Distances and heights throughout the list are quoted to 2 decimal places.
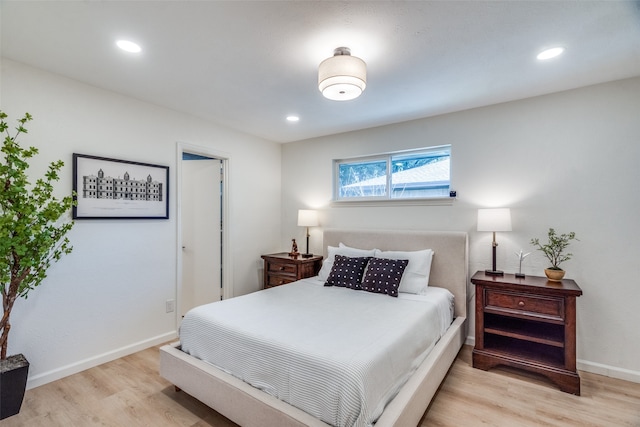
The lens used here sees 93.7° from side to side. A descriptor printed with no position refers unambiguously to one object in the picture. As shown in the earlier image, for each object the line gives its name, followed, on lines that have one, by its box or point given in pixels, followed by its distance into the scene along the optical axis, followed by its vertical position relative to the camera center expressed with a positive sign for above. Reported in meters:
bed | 1.58 -1.03
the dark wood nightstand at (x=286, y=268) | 3.83 -0.73
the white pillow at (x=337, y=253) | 3.39 -0.47
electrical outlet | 3.21 -1.00
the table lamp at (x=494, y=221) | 2.76 -0.07
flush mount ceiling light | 1.90 +0.88
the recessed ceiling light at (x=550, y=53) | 2.06 +1.13
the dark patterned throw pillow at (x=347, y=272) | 3.08 -0.62
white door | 3.91 -0.23
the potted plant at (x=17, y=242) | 1.93 -0.20
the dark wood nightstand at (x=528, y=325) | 2.32 -1.00
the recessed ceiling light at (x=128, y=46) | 2.00 +1.13
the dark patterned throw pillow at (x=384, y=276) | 2.83 -0.61
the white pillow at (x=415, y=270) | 2.89 -0.57
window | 3.48 +0.47
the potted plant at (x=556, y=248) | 2.64 -0.31
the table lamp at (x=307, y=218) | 4.10 -0.07
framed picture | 2.58 +0.22
